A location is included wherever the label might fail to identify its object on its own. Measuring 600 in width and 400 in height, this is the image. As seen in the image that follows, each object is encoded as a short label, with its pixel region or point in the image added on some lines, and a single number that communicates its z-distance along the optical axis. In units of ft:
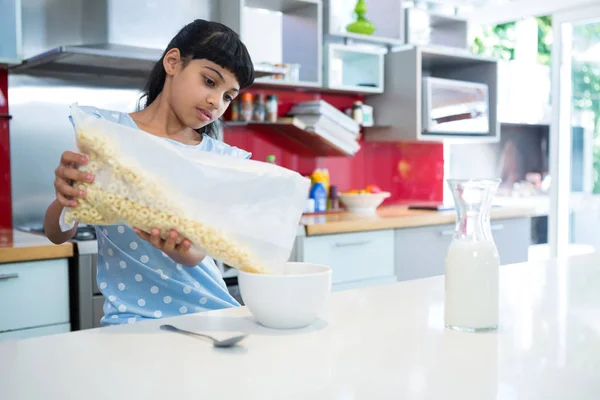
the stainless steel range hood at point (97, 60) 7.51
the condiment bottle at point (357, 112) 11.50
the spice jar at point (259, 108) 10.12
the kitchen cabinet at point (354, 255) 9.04
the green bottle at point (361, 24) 11.22
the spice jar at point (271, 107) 10.30
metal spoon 2.88
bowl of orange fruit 10.91
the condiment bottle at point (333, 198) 11.30
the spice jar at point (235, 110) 9.93
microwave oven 11.37
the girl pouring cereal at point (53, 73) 8.55
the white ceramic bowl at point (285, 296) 3.09
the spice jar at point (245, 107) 9.97
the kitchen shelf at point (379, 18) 11.52
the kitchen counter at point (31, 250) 6.56
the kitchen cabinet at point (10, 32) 7.77
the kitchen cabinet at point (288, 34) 10.34
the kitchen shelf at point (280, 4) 10.27
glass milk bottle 3.17
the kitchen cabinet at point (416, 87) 11.30
